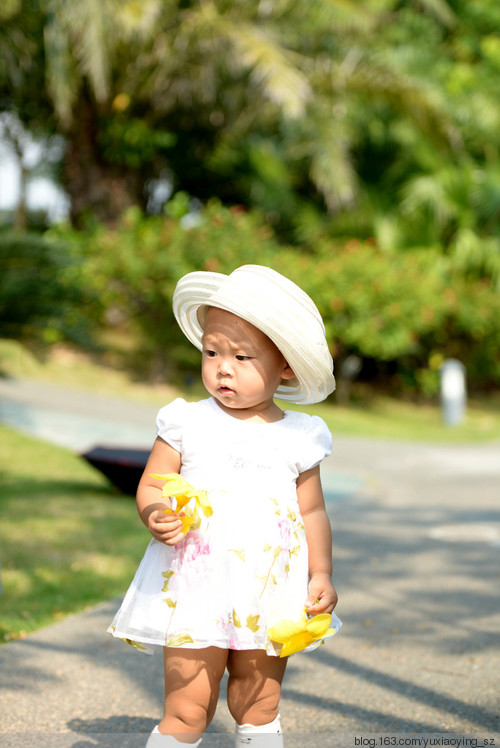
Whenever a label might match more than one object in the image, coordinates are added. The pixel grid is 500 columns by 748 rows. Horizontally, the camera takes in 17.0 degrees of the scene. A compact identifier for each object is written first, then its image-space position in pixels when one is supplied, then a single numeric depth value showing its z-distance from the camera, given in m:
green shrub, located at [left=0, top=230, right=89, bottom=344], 11.64
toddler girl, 4.10
